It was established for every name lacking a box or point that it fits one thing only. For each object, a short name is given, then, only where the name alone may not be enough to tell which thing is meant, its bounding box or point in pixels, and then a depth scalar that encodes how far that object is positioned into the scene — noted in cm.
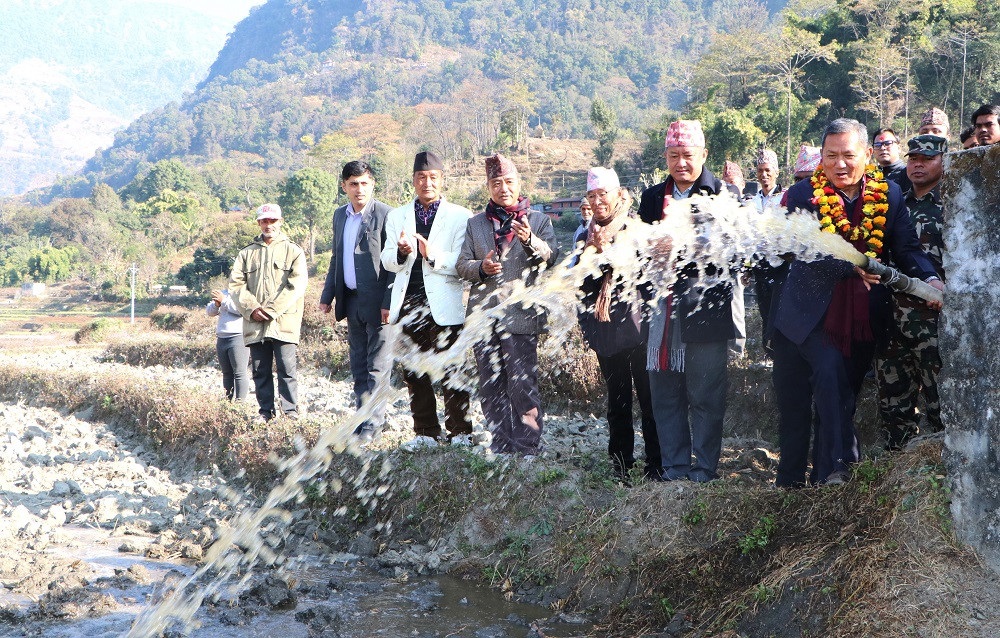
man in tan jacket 727
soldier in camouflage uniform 455
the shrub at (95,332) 2709
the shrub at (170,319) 2910
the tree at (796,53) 4525
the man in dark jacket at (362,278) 647
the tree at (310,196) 6131
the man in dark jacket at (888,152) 593
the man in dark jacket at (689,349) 504
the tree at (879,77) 3988
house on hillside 4917
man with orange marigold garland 427
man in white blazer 589
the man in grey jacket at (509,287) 556
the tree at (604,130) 6450
